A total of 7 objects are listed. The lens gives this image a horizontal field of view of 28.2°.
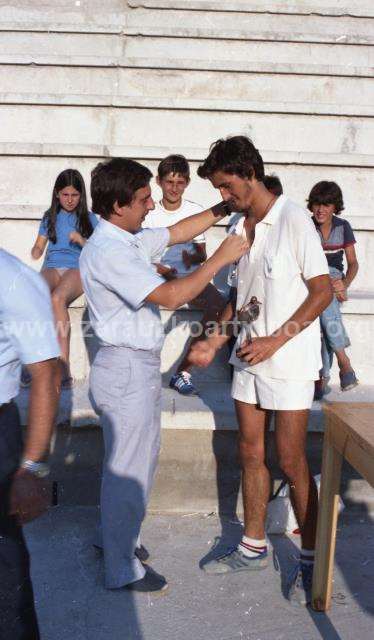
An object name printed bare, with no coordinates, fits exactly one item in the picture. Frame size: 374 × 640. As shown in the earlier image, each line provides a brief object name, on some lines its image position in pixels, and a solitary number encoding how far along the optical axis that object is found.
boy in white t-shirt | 5.07
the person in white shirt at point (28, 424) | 2.25
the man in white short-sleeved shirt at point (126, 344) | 3.15
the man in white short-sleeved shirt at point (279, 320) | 3.17
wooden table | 2.77
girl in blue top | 5.11
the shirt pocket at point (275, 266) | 3.21
